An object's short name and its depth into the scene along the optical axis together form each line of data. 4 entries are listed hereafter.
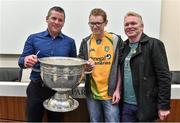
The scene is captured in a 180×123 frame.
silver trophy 1.23
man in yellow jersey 1.54
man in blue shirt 1.57
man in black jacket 1.43
